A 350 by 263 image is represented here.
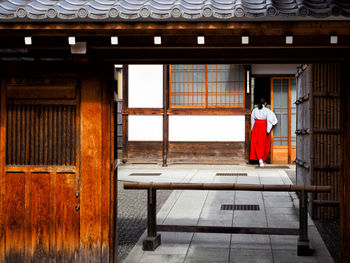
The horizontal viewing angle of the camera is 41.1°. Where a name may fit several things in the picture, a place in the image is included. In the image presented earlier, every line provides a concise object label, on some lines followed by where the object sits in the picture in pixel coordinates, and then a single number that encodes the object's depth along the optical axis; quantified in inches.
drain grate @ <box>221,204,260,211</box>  395.2
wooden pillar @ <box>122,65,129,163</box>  713.6
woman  692.1
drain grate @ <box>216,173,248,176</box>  598.1
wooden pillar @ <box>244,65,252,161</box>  698.8
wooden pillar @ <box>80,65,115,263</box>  220.4
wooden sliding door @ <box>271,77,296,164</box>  724.7
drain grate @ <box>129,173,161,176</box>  606.4
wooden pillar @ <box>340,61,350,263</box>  217.0
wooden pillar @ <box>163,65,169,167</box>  701.9
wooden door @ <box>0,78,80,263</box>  221.8
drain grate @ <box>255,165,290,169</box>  677.2
